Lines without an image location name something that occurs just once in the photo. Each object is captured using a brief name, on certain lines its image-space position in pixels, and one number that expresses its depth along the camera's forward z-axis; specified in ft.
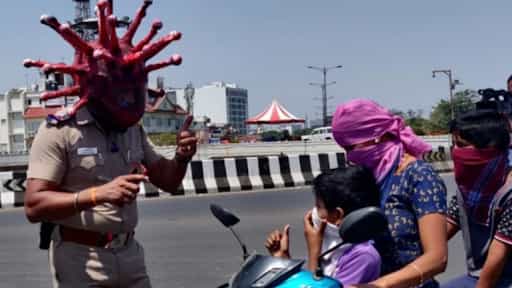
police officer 9.86
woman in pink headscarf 8.38
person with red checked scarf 9.77
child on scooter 8.23
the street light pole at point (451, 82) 161.89
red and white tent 160.86
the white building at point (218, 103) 393.09
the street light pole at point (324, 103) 201.57
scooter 7.14
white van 174.11
